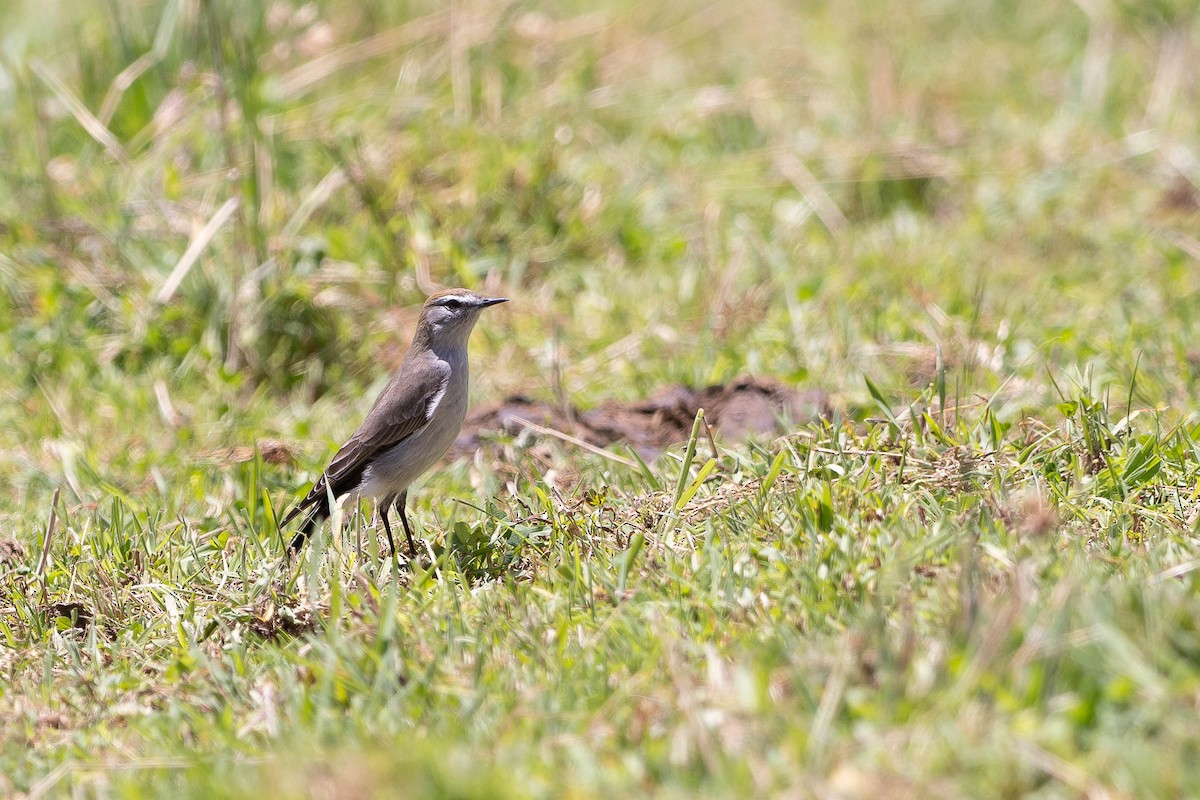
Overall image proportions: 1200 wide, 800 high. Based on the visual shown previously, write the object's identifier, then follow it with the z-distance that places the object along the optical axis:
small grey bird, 10.22
